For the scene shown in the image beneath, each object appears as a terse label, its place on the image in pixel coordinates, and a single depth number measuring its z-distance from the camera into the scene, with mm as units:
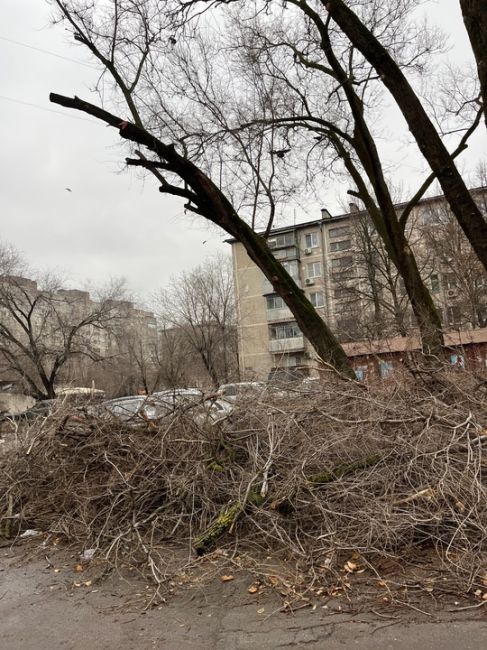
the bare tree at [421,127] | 6621
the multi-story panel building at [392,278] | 24922
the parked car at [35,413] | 6952
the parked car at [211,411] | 5938
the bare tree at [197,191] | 8688
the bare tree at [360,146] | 10180
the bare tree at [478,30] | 5609
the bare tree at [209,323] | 35906
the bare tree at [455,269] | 24609
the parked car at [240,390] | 6424
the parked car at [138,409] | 6430
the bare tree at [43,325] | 27609
